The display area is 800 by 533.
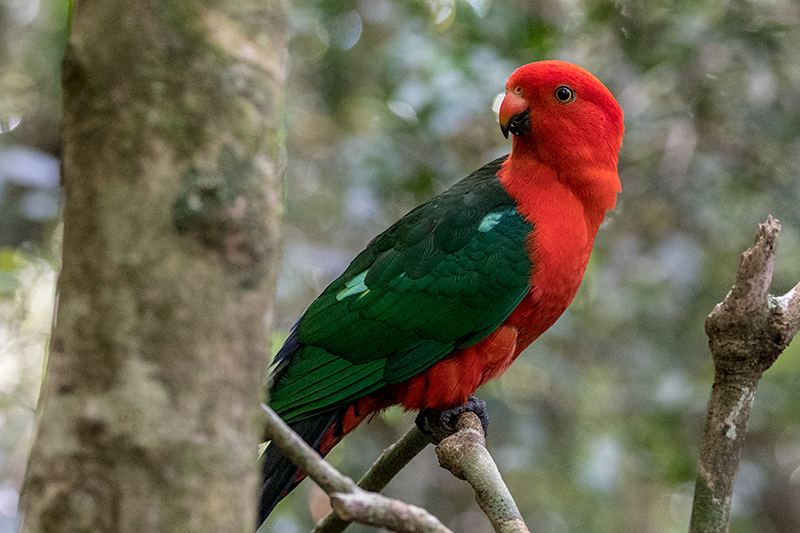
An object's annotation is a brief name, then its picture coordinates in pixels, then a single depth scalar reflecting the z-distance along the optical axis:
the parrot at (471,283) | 5.86
